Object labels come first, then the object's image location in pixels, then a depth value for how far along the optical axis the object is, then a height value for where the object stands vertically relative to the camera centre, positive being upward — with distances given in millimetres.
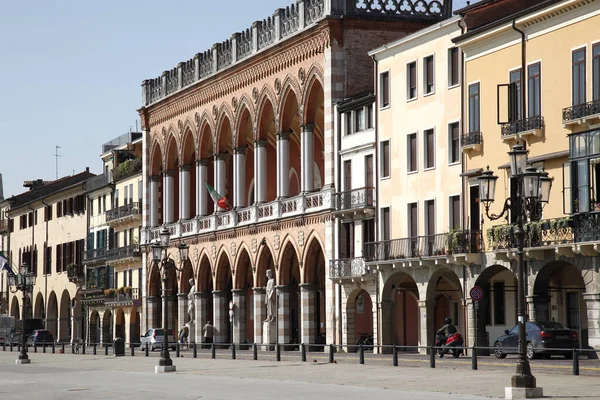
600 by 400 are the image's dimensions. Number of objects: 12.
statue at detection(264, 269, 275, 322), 69438 +1288
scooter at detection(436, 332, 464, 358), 49838 -887
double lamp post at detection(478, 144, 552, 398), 28578 +2408
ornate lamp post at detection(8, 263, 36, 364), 61328 +1870
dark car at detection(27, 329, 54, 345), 98688 -859
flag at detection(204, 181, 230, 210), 74750 +6620
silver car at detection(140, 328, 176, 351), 77812 -825
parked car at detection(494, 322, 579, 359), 44656 -663
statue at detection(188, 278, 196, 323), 79938 +1147
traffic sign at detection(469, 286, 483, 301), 49219 +890
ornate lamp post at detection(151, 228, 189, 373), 47094 +291
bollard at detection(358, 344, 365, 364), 46688 -1185
